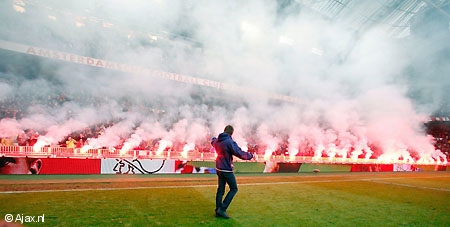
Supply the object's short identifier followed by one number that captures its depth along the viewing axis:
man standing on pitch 3.58
